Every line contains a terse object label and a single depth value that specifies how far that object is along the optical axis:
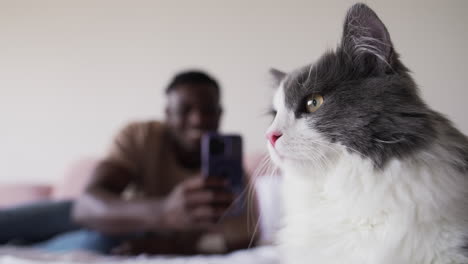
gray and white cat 0.37
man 0.95
